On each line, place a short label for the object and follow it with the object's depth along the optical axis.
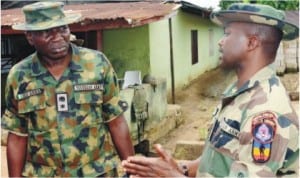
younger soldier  1.56
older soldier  2.62
